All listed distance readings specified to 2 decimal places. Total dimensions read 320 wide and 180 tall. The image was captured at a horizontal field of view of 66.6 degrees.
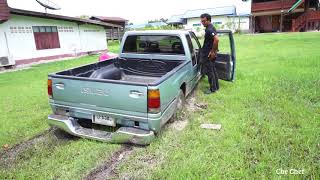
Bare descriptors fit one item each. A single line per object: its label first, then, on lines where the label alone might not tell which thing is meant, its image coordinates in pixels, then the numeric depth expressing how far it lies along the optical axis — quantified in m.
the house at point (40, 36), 12.92
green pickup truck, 3.37
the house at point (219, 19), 36.75
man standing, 5.65
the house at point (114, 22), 33.17
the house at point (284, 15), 28.50
